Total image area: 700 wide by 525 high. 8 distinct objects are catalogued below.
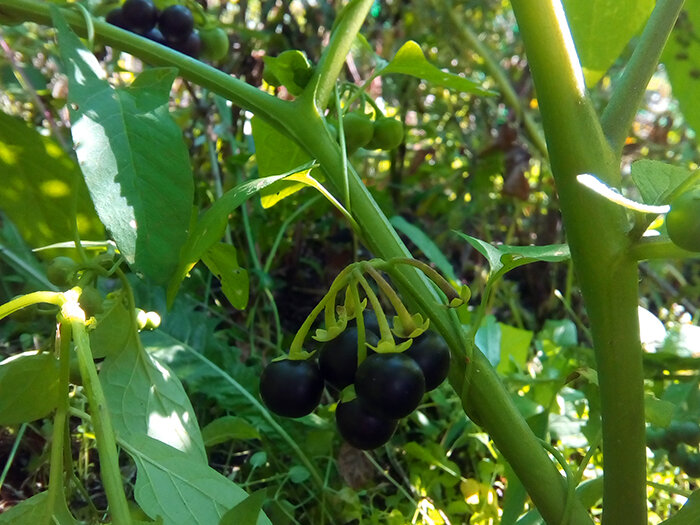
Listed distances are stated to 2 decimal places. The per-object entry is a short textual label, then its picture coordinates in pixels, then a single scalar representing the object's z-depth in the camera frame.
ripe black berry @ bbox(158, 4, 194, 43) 0.13
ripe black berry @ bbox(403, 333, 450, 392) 0.08
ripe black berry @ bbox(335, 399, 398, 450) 0.08
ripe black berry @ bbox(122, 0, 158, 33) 0.13
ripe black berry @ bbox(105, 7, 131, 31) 0.13
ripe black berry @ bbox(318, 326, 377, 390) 0.08
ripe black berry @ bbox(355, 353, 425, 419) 0.07
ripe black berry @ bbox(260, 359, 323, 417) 0.08
